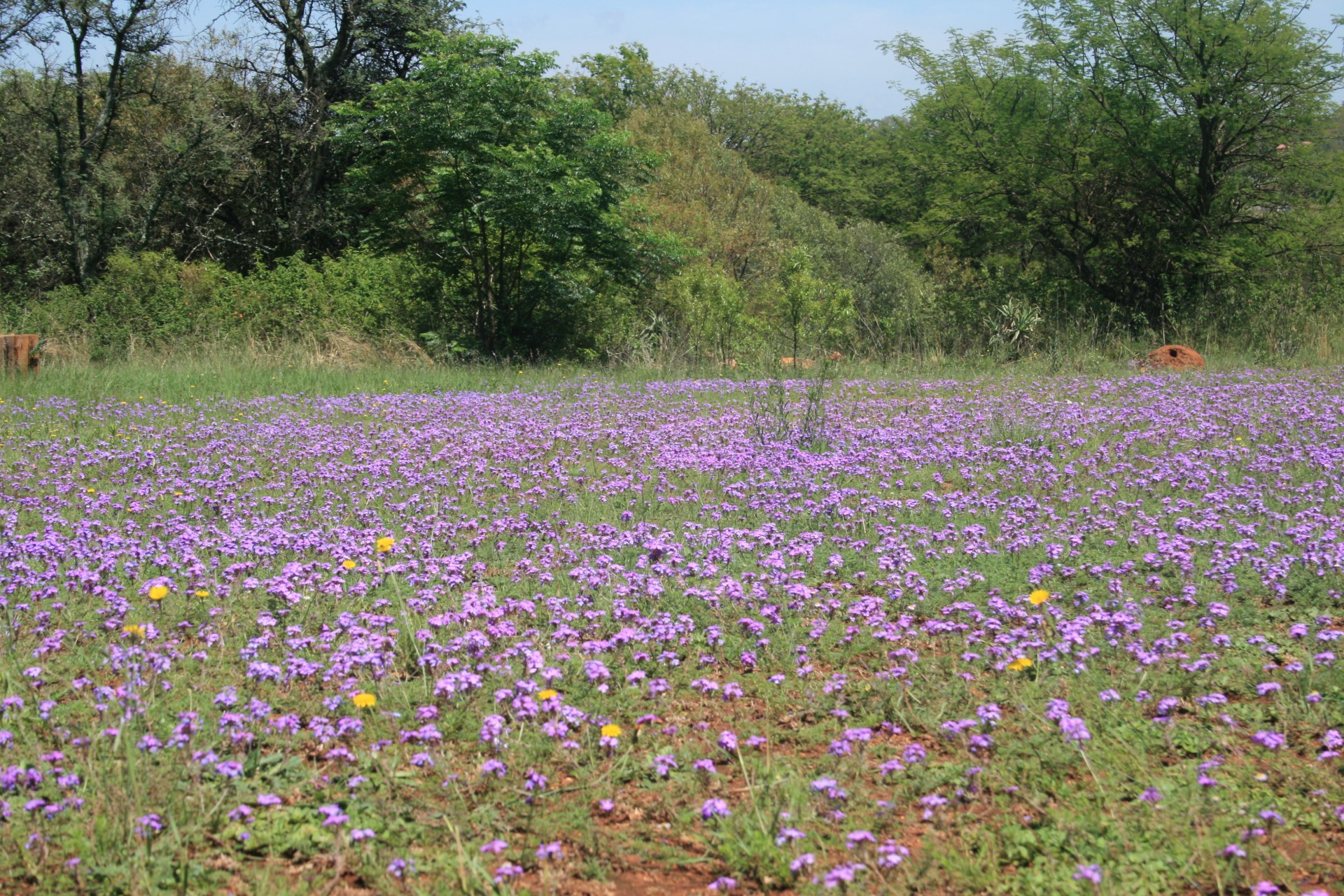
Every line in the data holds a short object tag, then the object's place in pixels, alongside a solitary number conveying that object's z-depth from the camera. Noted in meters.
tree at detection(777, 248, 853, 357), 14.75
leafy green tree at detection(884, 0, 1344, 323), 16.86
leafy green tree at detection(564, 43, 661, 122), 39.62
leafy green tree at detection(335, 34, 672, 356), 15.45
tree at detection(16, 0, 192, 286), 22.34
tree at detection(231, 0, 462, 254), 25.22
